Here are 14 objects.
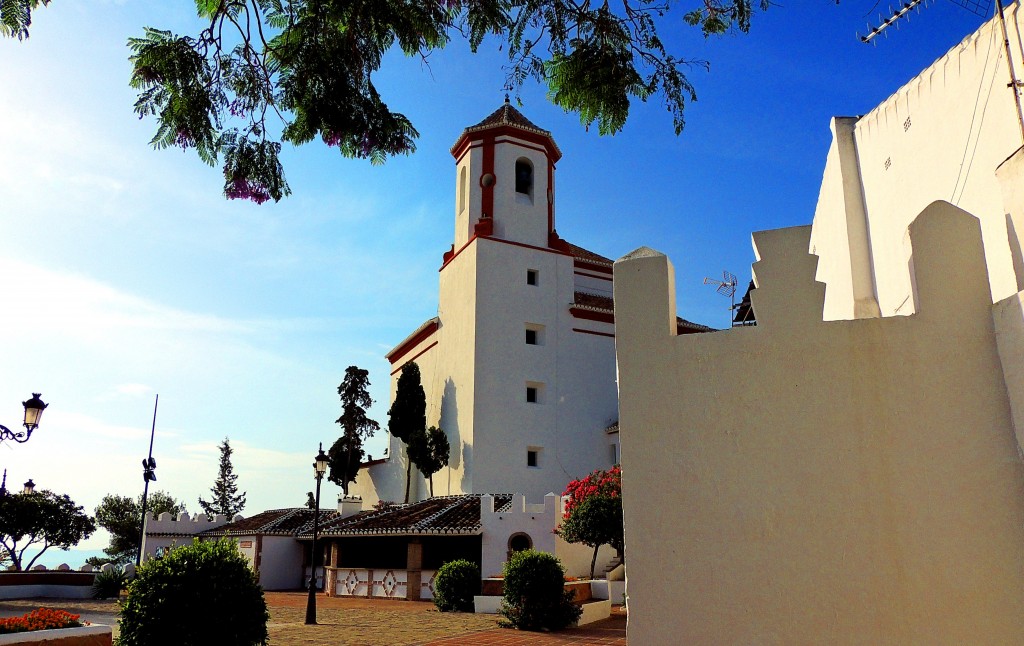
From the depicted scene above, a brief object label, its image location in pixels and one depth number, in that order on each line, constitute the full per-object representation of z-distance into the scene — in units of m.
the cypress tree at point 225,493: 58.39
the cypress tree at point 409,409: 32.25
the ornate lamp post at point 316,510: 16.98
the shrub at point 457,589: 19.31
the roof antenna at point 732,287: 26.58
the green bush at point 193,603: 8.70
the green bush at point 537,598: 14.30
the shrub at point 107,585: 27.80
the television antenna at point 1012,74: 6.06
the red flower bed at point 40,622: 9.07
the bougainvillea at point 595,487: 19.02
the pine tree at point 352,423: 37.25
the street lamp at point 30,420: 11.91
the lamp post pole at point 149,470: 22.97
